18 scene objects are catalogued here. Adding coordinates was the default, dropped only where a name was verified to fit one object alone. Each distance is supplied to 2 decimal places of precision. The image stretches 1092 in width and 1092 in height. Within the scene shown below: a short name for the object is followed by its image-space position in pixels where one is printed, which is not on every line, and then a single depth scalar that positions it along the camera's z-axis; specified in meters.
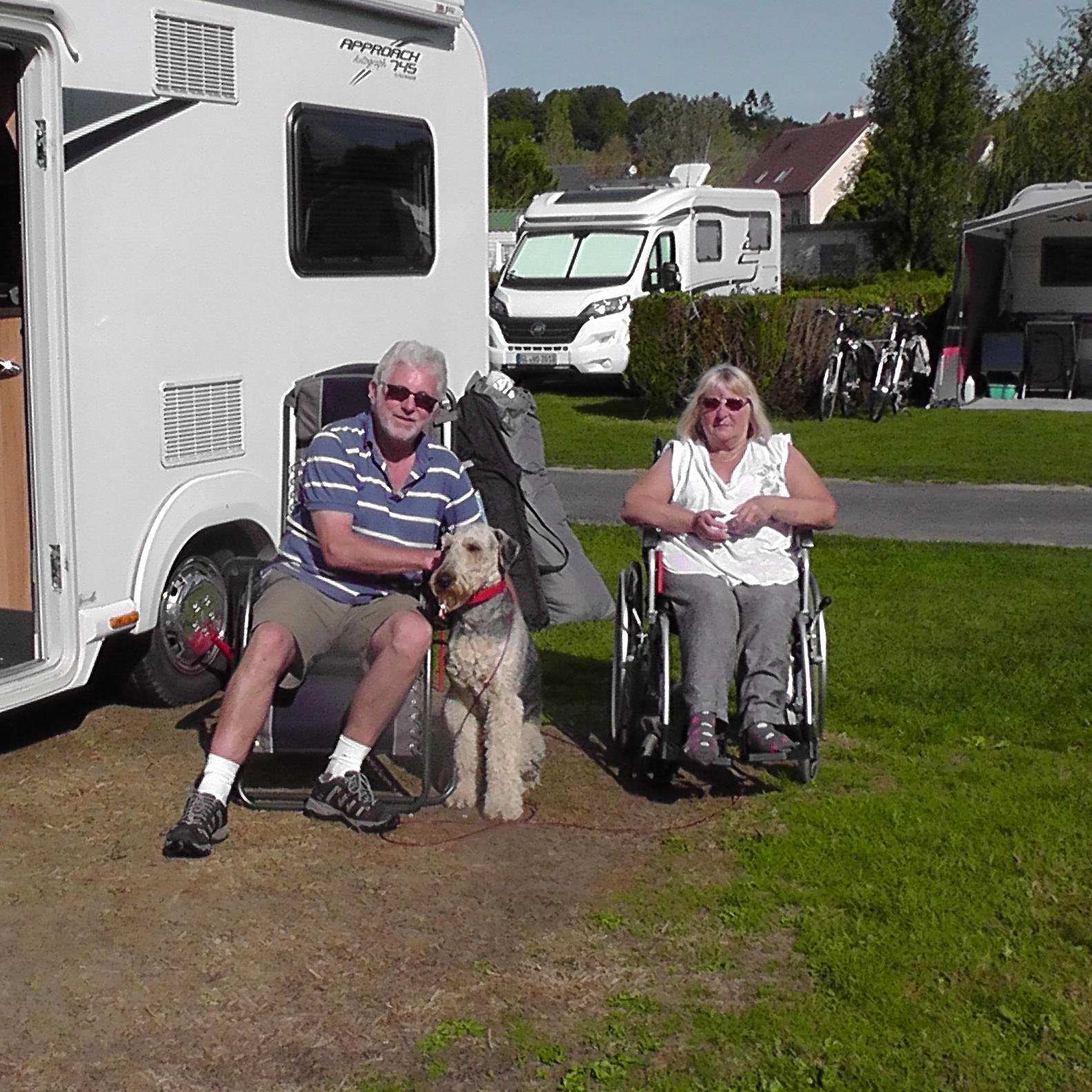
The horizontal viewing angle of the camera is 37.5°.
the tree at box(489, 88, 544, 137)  88.06
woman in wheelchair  4.84
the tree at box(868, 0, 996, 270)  28.97
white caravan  16.28
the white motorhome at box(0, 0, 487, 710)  4.95
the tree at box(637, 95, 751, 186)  59.41
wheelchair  4.79
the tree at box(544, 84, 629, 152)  103.03
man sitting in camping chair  4.60
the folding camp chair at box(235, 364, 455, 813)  4.77
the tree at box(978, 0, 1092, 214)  25.36
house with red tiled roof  62.84
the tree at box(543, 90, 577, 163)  67.56
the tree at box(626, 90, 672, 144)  95.44
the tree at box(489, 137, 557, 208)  43.31
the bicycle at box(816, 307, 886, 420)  14.77
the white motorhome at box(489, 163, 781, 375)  17.52
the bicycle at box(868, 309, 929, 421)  14.91
